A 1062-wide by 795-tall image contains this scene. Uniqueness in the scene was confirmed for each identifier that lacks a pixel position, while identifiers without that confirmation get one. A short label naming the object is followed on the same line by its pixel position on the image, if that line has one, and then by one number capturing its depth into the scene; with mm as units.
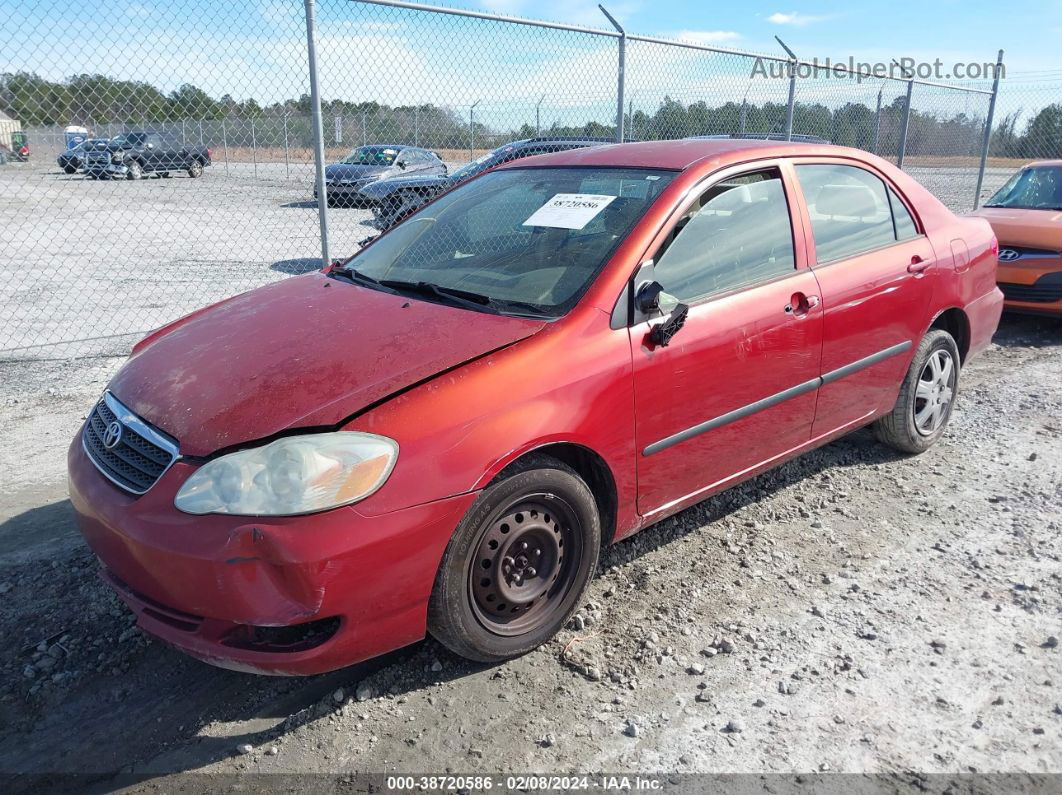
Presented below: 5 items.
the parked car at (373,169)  14273
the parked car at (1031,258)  7043
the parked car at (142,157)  12961
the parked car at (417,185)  9516
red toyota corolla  2244
